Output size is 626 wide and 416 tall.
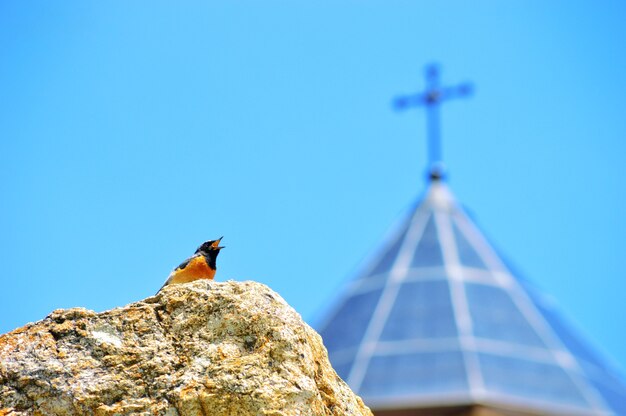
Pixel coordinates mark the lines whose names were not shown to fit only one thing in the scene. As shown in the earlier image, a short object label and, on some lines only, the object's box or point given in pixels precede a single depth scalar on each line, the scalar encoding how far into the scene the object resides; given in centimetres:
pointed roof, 8681
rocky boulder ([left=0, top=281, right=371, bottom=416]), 1527
